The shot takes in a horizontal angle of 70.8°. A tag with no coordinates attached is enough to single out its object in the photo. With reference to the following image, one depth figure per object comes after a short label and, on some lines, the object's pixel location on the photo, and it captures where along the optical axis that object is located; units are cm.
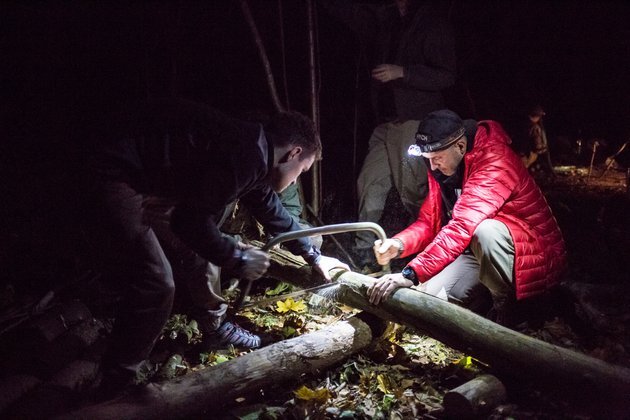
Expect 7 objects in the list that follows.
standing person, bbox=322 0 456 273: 523
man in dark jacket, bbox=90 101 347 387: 267
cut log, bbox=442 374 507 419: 283
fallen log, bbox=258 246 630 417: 271
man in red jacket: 370
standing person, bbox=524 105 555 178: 1047
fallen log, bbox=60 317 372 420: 266
